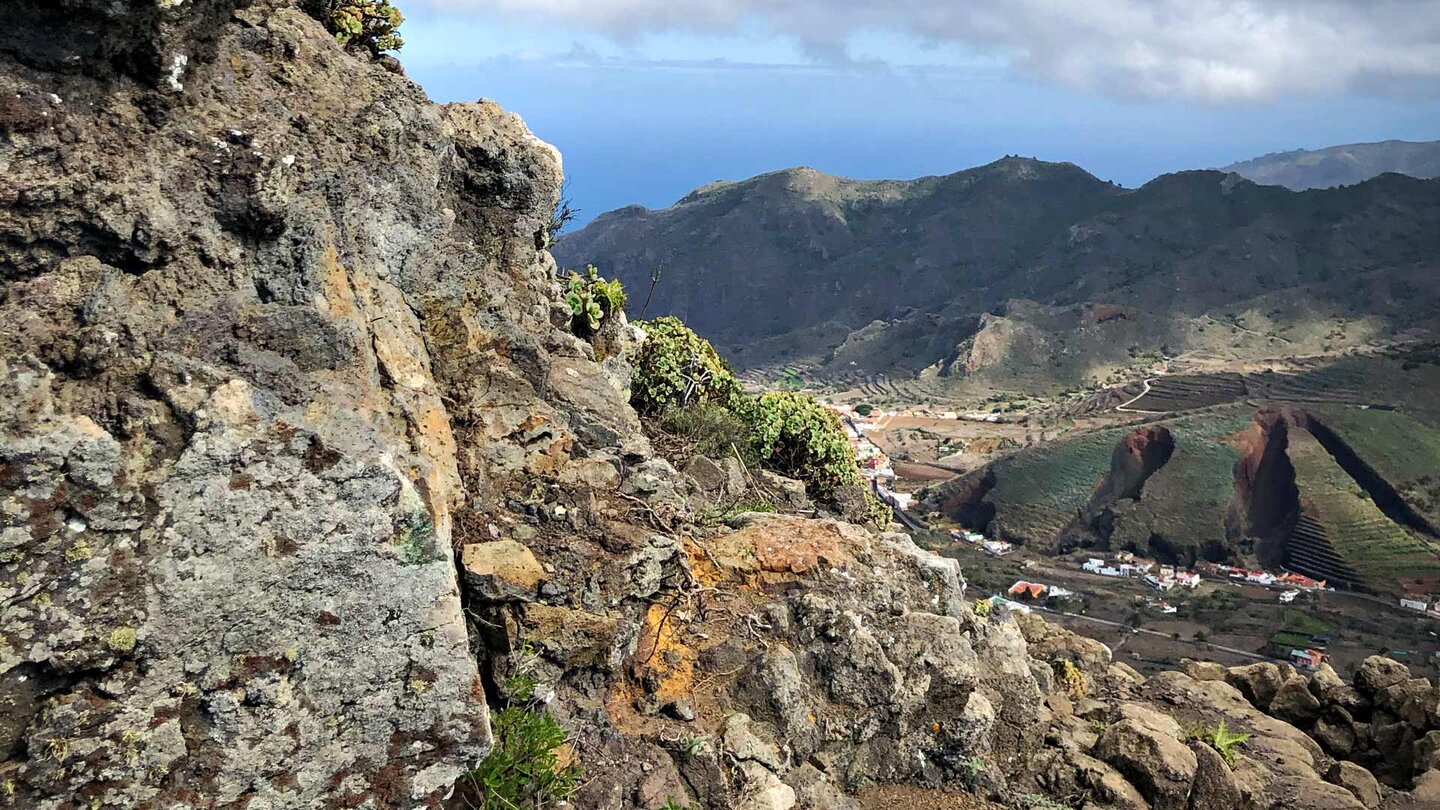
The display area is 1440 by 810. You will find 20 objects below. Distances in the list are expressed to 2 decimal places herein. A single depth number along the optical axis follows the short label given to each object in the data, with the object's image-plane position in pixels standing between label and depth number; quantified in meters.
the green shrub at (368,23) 6.57
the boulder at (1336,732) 11.06
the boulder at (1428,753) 10.24
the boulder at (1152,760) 7.55
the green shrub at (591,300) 8.91
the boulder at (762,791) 5.89
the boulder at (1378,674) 11.35
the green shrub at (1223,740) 8.78
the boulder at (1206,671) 13.02
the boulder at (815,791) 6.28
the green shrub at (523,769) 4.95
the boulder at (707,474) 9.27
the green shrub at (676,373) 10.15
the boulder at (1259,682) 11.80
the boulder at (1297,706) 11.45
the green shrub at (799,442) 11.46
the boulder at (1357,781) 9.63
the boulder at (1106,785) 7.35
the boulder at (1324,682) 11.68
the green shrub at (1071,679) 9.95
